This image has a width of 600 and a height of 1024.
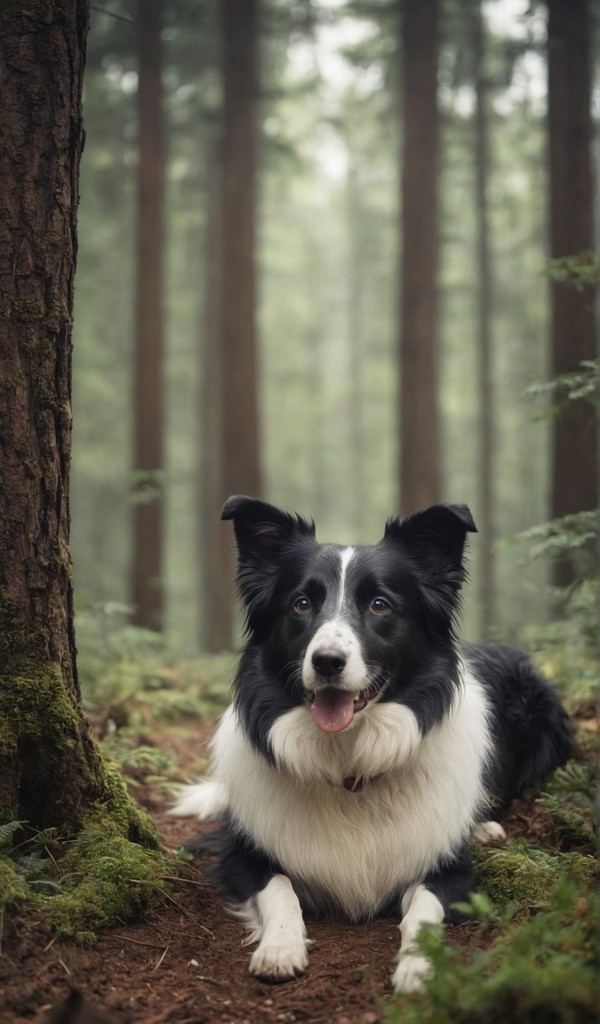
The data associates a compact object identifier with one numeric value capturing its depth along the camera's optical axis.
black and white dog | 4.04
